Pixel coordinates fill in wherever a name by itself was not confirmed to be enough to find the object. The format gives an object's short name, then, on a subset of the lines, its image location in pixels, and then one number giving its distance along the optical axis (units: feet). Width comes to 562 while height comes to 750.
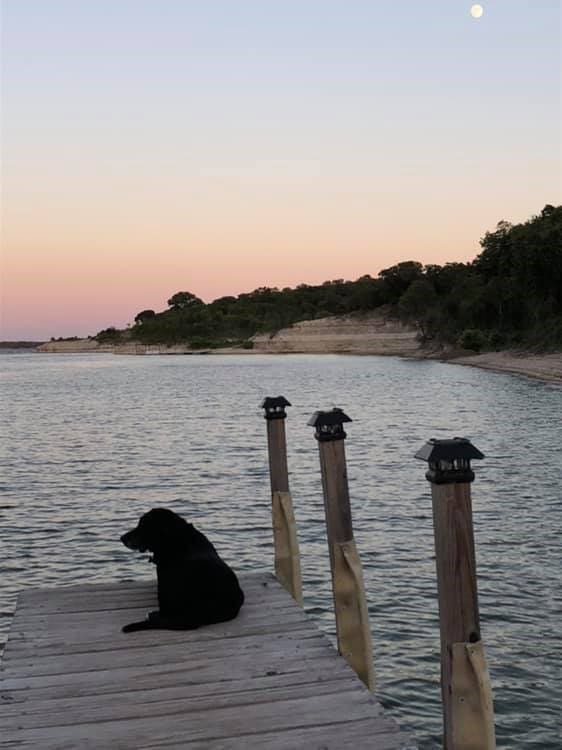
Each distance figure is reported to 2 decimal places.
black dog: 21.85
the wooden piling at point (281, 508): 28.78
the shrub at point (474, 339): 332.80
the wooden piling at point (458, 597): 15.24
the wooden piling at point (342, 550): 22.65
